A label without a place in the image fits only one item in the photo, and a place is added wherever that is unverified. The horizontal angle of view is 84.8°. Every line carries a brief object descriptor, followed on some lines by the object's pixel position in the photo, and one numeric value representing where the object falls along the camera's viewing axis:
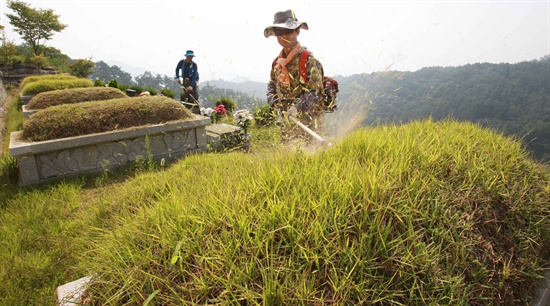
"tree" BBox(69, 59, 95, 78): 23.70
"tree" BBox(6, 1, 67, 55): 24.00
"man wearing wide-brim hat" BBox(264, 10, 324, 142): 3.44
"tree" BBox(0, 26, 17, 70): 18.22
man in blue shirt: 9.81
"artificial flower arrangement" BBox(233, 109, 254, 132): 6.82
